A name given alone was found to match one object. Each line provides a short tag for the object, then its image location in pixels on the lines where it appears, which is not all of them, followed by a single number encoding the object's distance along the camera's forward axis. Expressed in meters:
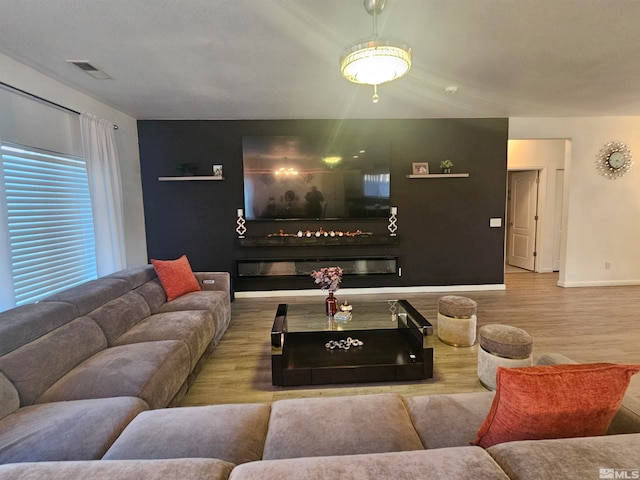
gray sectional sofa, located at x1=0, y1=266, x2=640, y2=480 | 0.85
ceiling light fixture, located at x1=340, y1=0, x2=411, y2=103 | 1.95
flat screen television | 4.81
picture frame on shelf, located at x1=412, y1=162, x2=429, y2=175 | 5.02
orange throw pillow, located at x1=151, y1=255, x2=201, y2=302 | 3.42
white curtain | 3.66
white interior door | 6.63
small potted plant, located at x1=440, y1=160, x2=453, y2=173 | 4.89
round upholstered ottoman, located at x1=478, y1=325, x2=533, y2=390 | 2.35
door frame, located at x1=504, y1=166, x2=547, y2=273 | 6.38
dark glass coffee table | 2.50
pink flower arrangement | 3.12
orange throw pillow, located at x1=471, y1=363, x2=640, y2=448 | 1.00
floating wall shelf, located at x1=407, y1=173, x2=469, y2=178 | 4.92
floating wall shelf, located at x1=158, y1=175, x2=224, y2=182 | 4.79
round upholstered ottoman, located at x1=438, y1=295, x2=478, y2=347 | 3.12
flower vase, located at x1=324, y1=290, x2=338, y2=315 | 3.14
